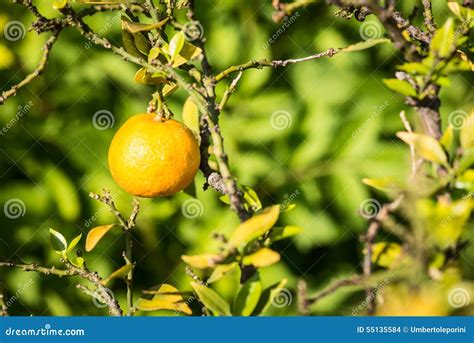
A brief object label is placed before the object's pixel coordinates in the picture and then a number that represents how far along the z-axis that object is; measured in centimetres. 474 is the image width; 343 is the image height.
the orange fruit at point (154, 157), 89
